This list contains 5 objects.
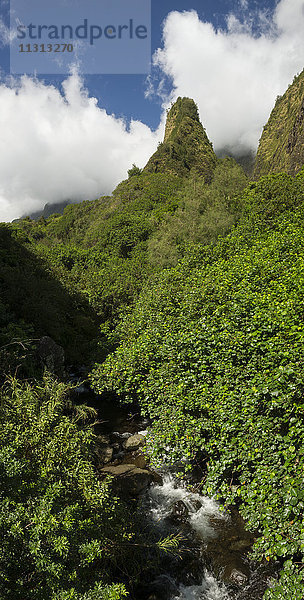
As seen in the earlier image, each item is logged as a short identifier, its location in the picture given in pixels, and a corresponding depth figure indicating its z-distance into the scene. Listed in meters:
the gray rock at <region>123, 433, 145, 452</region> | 14.55
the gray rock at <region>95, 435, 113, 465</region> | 13.50
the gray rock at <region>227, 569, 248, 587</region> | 8.57
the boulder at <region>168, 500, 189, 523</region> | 10.84
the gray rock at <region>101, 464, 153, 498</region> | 11.59
